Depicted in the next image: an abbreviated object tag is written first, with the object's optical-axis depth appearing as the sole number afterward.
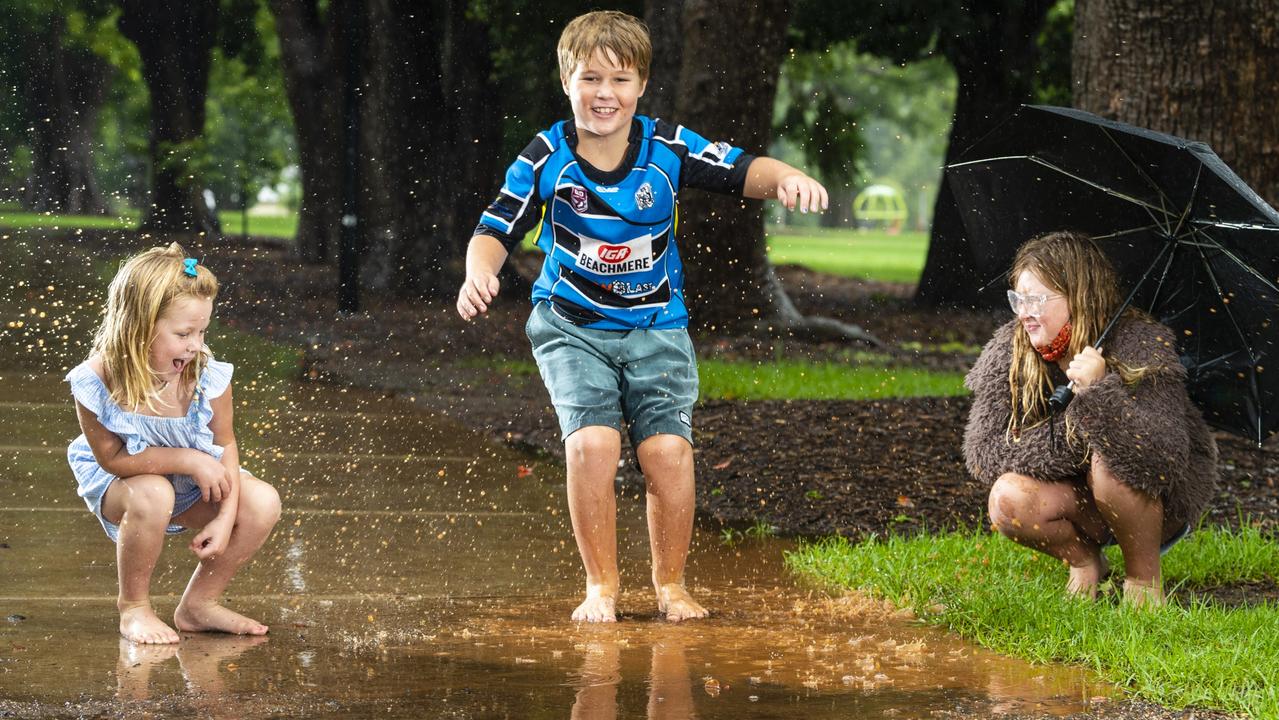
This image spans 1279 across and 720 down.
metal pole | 15.61
